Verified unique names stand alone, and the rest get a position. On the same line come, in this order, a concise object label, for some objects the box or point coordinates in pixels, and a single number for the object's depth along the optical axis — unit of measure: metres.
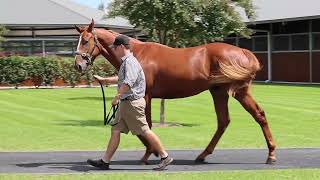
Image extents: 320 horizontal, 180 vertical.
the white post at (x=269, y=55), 37.97
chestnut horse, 10.38
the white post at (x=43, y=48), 36.91
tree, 16.28
